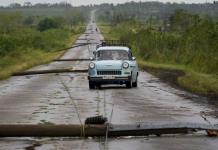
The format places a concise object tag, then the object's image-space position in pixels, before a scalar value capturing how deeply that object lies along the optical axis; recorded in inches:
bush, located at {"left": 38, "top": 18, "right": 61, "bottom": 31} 5819.9
